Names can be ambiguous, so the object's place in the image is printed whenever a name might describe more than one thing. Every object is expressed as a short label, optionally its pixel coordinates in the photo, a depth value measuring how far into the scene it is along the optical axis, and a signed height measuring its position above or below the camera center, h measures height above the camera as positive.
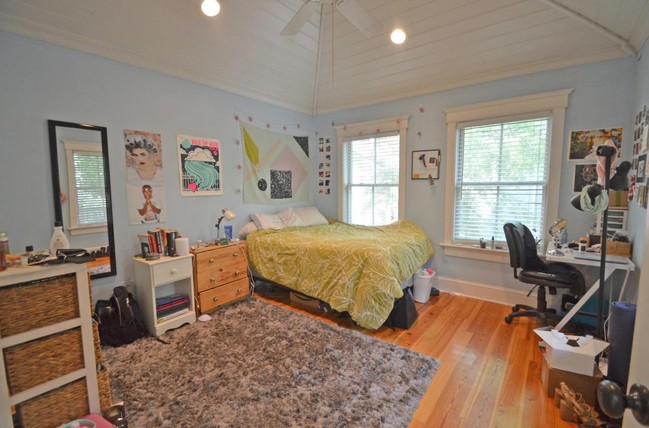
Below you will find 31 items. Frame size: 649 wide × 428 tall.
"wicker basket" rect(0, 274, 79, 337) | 1.01 -0.42
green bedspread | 2.43 -0.71
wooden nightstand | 2.81 -0.88
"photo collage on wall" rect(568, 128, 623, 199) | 2.58 +0.35
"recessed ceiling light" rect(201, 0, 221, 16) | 2.09 +1.35
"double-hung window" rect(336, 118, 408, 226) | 3.80 +0.25
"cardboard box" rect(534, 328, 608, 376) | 1.64 -0.96
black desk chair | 2.43 -0.74
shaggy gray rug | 1.61 -1.26
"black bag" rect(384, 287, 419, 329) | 2.62 -1.14
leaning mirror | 2.28 +0.01
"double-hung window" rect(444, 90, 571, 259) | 2.84 +0.24
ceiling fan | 1.97 +1.25
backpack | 2.31 -1.07
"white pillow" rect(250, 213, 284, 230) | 3.68 -0.41
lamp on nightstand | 3.20 -0.31
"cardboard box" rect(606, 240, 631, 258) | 2.20 -0.47
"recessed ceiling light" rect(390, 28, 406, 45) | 2.31 +1.24
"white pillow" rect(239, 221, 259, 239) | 3.59 -0.50
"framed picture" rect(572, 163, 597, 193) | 2.65 +0.12
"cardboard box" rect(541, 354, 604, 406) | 1.64 -1.14
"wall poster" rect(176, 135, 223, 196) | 3.06 +0.27
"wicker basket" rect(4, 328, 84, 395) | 1.03 -0.64
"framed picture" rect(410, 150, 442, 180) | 3.49 +0.31
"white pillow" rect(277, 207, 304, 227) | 3.91 -0.39
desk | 2.06 -0.55
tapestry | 3.74 +0.32
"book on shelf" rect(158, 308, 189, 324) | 2.54 -1.14
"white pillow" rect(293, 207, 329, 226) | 4.11 -0.39
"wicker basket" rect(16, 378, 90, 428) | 1.06 -0.84
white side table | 2.47 -0.82
